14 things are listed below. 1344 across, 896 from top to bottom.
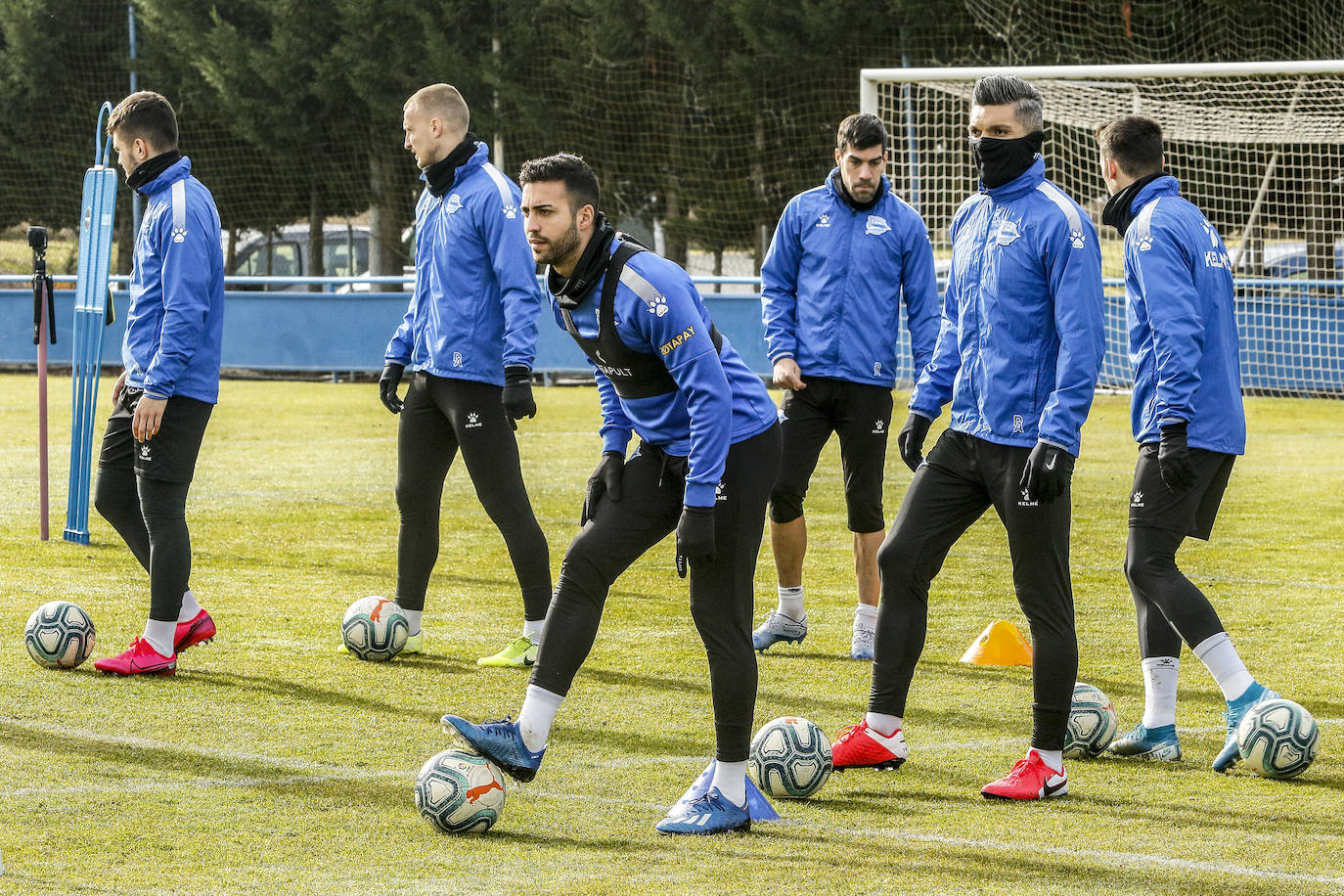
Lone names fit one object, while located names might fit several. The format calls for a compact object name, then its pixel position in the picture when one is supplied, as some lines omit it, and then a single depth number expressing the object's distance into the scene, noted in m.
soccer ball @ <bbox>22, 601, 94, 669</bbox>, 14.18
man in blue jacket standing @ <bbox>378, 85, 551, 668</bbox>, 14.48
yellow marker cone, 15.11
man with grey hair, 10.63
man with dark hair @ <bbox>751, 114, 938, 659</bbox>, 15.23
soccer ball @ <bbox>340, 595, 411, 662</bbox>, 14.76
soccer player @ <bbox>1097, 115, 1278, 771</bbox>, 11.26
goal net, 38.47
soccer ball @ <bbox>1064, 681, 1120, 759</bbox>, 11.93
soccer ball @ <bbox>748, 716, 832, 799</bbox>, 10.71
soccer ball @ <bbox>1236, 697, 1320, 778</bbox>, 11.26
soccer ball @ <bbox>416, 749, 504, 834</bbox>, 9.90
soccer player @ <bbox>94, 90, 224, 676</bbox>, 13.80
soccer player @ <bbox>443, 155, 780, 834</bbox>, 9.85
